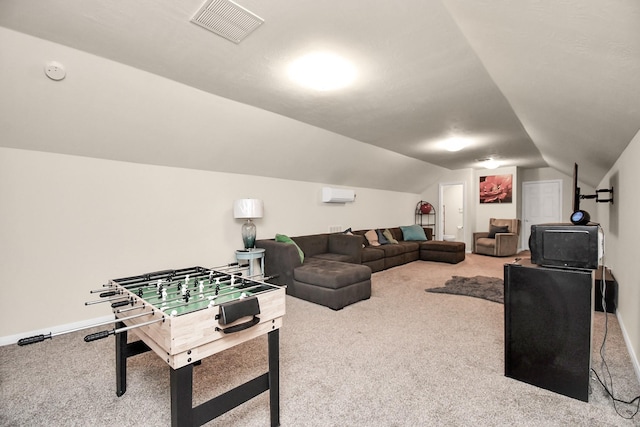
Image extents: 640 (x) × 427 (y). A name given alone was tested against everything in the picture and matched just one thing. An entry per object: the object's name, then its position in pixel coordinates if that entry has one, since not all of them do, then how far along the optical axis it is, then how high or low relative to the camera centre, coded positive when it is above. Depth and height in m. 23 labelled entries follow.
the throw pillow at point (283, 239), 4.38 -0.44
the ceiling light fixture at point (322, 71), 2.32 +1.19
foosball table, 1.28 -0.55
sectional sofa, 3.64 -0.81
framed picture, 7.63 +0.51
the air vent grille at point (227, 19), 1.69 +1.19
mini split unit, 5.66 +0.28
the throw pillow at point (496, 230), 7.40 -0.57
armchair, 7.14 -0.78
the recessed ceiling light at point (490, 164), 6.77 +1.07
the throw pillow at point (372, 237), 6.22 -0.61
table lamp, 3.99 -0.04
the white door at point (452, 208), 8.97 +0.00
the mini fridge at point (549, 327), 1.83 -0.79
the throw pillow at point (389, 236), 6.57 -0.62
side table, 3.99 -0.61
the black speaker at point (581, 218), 2.05 -0.08
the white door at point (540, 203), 7.72 +0.11
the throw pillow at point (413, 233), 7.20 -0.61
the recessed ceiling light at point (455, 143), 4.84 +1.13
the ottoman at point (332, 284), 3.53 -0.95
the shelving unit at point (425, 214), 8.41 -0.16
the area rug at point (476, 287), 3.98 -1.19
